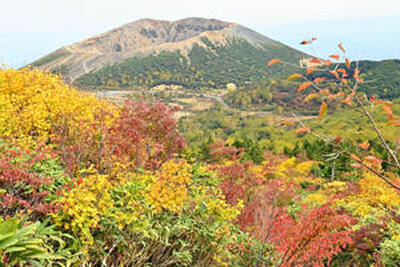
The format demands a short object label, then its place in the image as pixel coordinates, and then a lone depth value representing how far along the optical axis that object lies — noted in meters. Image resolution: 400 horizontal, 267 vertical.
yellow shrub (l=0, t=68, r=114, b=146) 8.22
